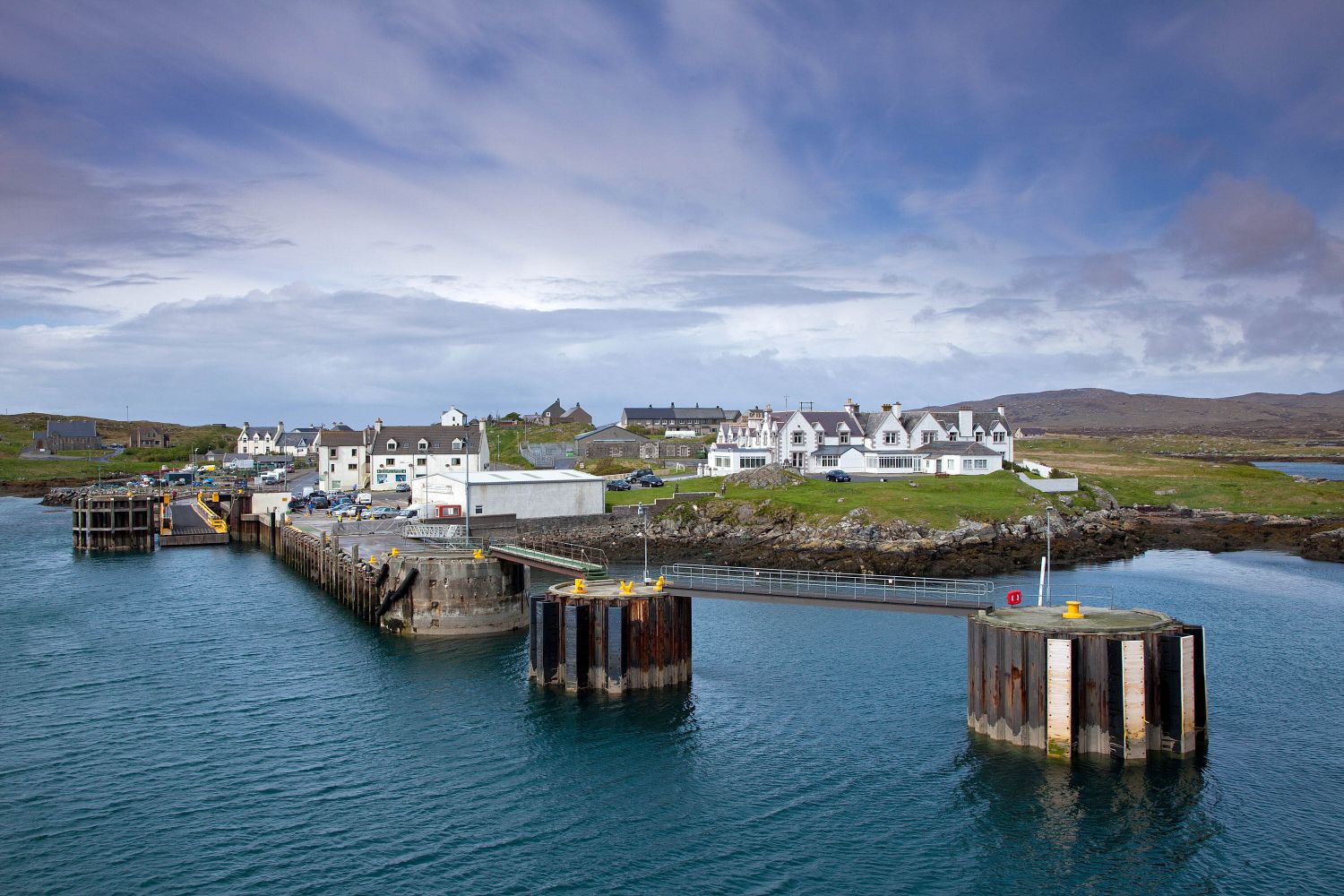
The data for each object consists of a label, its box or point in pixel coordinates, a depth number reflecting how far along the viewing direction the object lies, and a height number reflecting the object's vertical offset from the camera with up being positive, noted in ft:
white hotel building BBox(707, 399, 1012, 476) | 353.92 +1.07
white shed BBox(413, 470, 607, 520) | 263.90 -13.52
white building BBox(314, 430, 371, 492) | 390.83 -5.23
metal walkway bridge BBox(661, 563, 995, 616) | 123.65 -21.12
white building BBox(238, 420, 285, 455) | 651.25 +3.85
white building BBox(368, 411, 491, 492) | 382.83 -3.49
